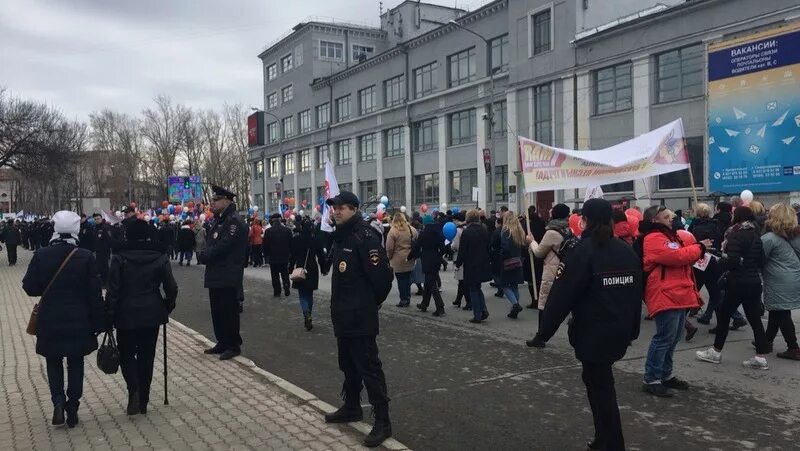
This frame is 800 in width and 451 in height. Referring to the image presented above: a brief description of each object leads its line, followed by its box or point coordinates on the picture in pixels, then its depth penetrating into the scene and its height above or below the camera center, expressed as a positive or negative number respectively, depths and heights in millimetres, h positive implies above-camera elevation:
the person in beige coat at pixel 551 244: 8836 -670
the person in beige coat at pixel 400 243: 11586 -806
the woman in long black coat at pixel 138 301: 5531 -854
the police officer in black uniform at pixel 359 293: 4906 -735
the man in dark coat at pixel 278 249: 13383 -990
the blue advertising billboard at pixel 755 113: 20344 +2722
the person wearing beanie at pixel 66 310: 5180 -854
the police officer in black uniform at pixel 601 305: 4270 -749
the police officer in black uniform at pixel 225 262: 7785 -716
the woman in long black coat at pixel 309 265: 9633 -995
